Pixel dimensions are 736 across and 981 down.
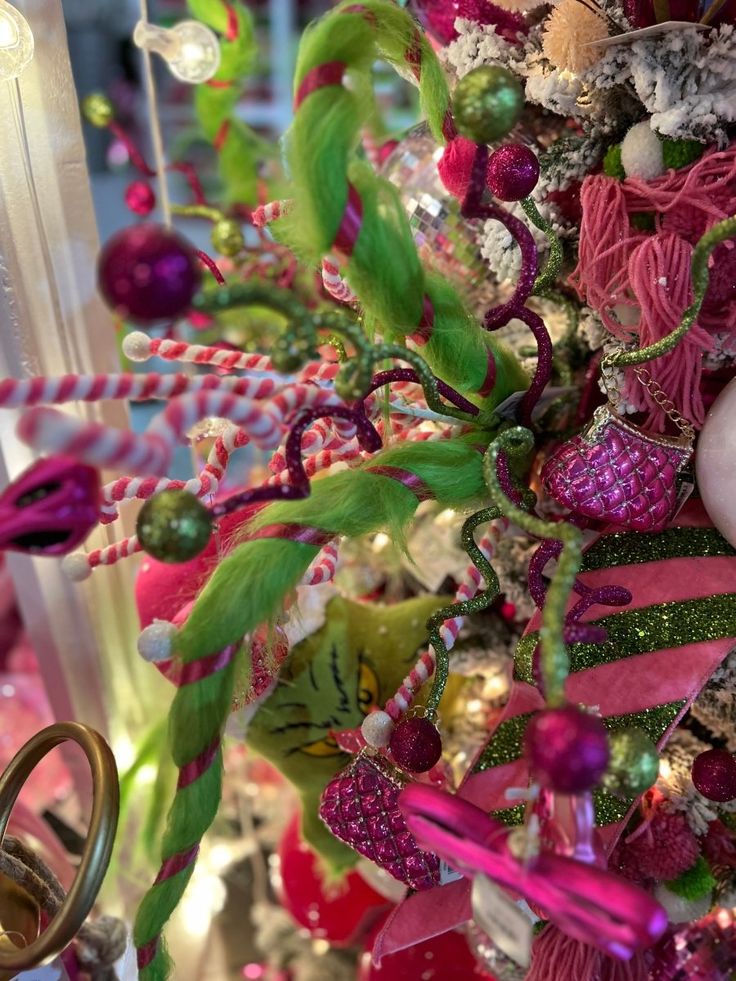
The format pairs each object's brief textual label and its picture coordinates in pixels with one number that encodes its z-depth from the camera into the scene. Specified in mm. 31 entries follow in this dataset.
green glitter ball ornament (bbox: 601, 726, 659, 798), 376
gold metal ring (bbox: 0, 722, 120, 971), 463
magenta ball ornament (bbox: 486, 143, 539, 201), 476
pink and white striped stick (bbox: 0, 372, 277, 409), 391
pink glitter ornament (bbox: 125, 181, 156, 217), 839
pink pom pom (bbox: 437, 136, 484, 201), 513
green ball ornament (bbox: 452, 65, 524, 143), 385
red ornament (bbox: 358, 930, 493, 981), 791
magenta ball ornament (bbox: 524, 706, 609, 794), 359
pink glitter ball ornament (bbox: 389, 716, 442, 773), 531
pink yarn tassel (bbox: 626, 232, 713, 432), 484
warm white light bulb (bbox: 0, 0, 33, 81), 571
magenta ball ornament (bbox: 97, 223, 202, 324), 334
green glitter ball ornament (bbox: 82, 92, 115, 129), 805
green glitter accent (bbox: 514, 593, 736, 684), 545
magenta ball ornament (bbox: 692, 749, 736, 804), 575
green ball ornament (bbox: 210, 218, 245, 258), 827
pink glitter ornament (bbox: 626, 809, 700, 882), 600
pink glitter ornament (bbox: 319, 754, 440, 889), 542
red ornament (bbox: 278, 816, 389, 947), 902
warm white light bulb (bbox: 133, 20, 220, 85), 733
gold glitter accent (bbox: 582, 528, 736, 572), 563
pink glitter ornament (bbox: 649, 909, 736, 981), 652
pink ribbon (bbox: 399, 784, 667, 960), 357
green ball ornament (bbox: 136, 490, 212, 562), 374
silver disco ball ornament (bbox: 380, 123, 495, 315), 642
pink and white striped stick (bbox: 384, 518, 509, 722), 568
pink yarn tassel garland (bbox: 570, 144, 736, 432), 486
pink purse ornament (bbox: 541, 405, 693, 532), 502
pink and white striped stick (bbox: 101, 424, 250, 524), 535
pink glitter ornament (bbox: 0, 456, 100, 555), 378
